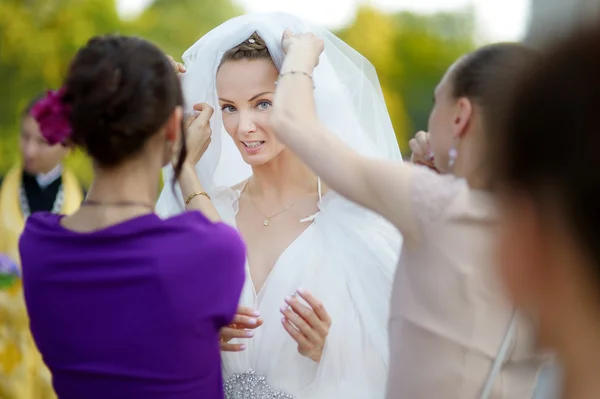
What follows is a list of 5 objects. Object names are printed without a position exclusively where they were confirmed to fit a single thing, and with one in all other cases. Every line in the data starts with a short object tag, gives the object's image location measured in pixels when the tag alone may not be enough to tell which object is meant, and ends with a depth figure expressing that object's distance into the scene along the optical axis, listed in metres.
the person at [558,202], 0.72
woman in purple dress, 1.52
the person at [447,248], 1.43
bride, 2.25
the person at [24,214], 4.28
